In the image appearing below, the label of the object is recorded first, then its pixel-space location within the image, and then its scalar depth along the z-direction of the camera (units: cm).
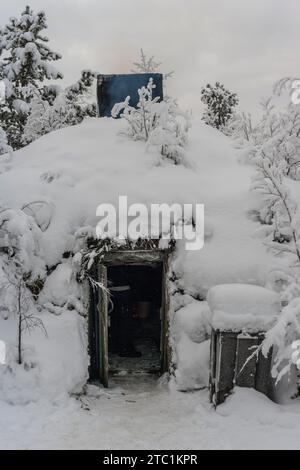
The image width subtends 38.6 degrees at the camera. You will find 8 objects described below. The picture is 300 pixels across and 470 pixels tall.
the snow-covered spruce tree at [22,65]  1630
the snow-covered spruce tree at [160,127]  852
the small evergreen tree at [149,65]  1207
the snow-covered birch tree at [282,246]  472
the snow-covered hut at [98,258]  630
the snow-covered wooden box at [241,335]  541
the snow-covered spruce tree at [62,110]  1427
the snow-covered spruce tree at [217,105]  2134
